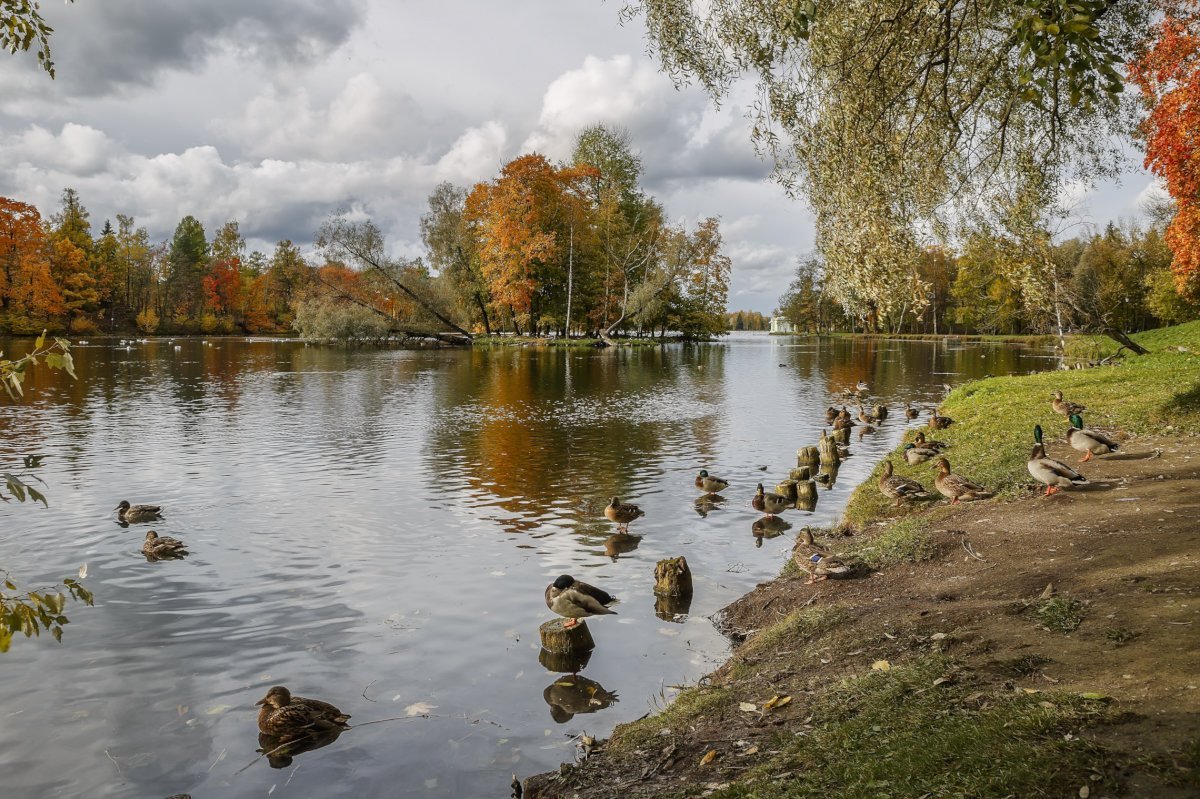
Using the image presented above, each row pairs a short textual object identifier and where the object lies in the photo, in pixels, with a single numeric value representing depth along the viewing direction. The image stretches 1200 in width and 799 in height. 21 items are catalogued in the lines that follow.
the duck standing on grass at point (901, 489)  15.43
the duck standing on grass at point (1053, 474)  12.71
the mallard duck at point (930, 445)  19.59
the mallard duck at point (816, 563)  11.41
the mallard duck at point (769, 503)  17.91
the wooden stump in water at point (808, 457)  22.47
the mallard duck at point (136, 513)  16.81
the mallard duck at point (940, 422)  24.38
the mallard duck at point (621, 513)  17.00
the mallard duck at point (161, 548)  14.96
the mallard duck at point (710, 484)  19.47
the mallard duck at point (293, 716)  8.62
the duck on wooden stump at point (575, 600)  11.22
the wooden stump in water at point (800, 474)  20.19
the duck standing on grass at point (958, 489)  14.06
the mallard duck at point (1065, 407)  19.33
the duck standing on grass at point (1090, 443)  14.80
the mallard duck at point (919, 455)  19.03
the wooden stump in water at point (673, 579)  12.84
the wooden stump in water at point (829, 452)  23.25
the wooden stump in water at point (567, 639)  10.70
